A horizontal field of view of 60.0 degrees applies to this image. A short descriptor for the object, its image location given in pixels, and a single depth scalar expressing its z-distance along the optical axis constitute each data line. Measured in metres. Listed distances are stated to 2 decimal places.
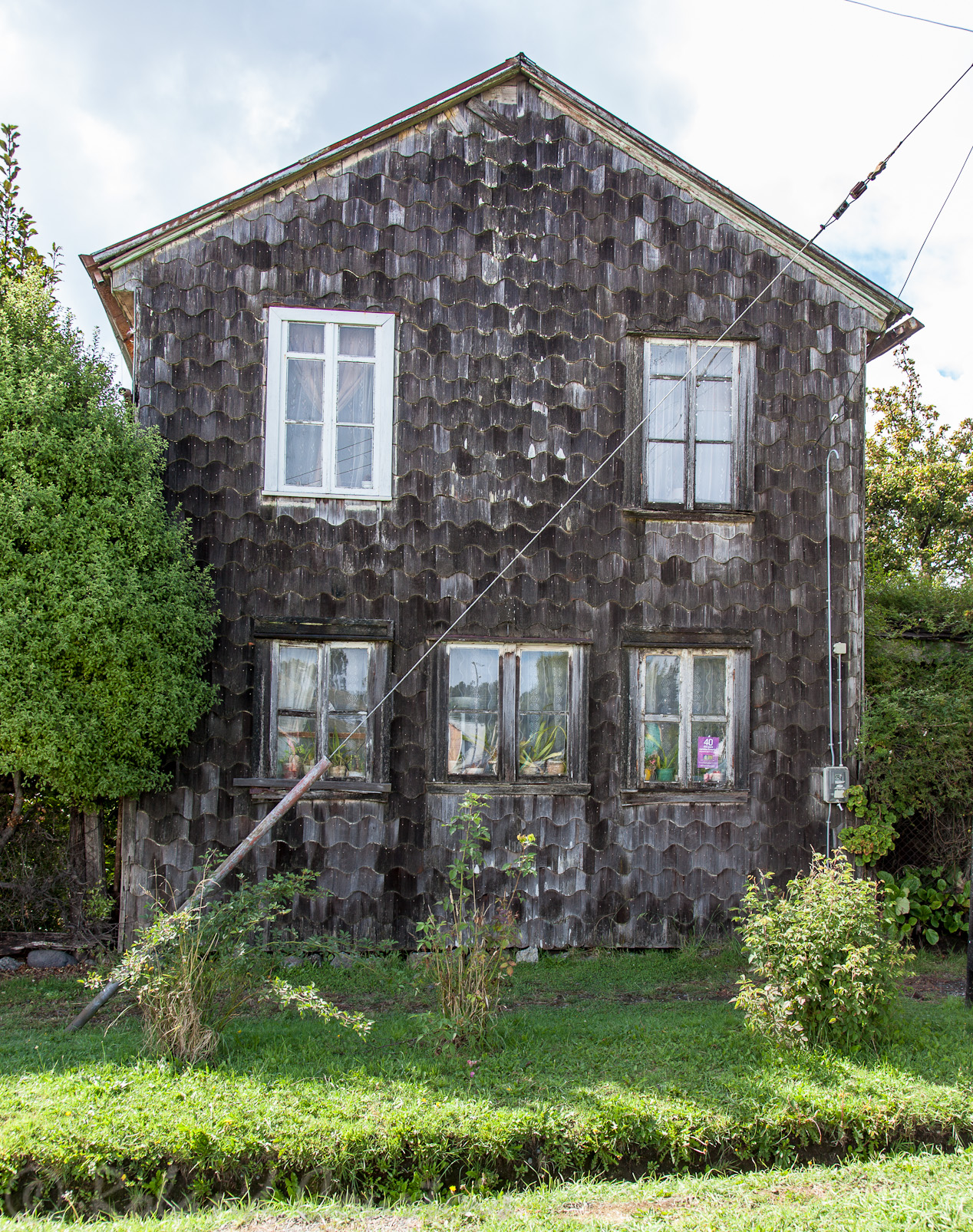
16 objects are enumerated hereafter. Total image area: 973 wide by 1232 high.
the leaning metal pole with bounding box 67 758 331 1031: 5.28
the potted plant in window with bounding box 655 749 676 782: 8.23
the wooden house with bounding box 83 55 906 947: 7.81
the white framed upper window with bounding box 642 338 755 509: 8.45
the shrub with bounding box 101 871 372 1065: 4.84
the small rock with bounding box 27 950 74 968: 7.43
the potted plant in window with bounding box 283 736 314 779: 7.80
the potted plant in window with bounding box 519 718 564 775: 8.05
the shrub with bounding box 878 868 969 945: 8.23
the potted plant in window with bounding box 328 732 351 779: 7.85
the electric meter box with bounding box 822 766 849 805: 8.12
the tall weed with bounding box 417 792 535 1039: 5.23
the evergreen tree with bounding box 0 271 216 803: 6.40
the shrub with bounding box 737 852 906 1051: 5.03
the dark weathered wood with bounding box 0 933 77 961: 7.44
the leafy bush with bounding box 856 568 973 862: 8.12
